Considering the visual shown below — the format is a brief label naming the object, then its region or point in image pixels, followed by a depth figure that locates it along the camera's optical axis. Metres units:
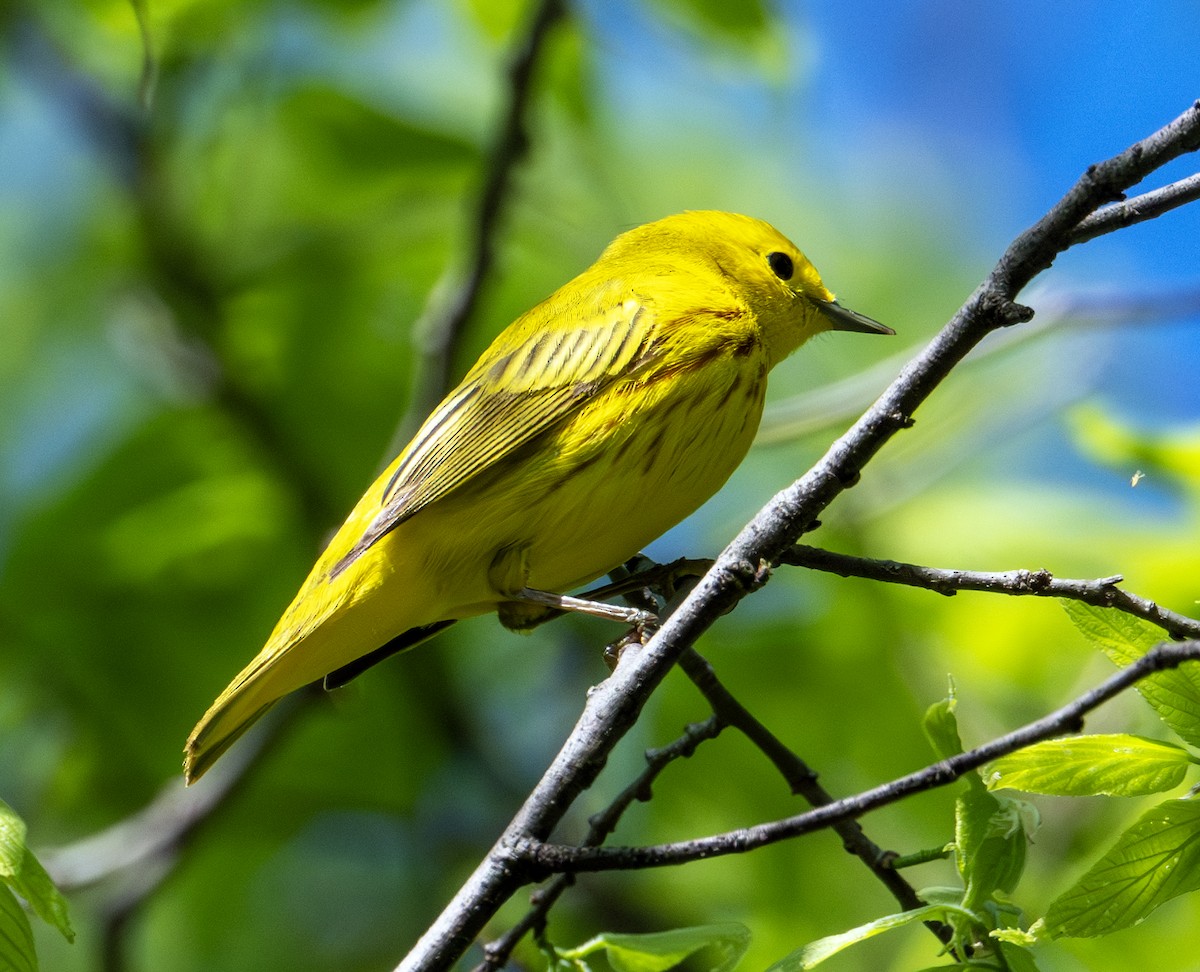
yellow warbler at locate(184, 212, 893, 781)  3.73
